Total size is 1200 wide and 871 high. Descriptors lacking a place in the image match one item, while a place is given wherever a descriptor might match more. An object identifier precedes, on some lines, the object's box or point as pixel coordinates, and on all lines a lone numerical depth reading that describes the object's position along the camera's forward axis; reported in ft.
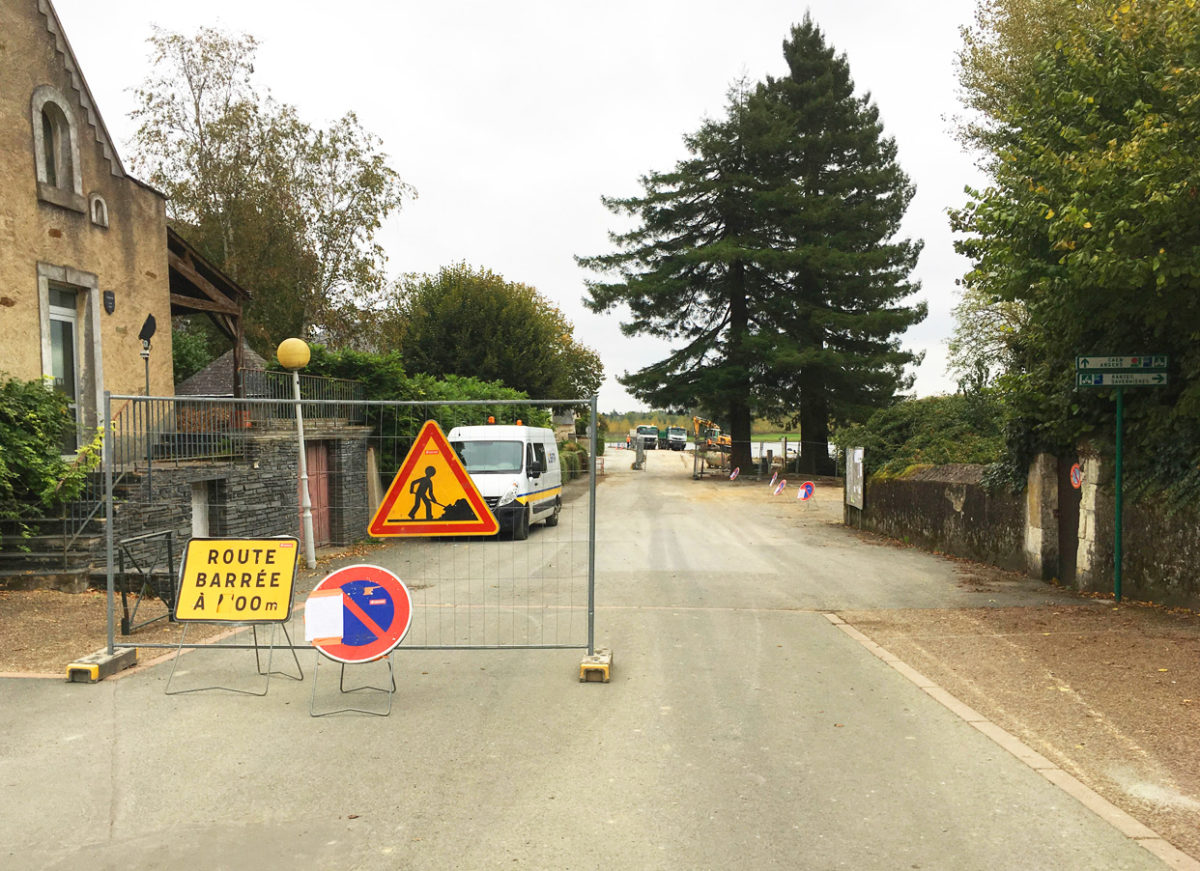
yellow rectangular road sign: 22.99
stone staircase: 33.12
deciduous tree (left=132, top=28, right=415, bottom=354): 98.89
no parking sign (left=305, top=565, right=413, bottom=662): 21.27
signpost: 31.99
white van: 55.98
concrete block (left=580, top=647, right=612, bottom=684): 22.68
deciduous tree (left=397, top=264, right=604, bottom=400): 135.23
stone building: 43.34
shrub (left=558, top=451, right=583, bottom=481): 130.41
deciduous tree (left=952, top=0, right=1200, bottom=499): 27.17
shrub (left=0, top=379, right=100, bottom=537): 34.12
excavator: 167.12
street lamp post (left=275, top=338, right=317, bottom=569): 39.24
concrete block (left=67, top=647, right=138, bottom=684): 22.16
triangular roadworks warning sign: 23.59
